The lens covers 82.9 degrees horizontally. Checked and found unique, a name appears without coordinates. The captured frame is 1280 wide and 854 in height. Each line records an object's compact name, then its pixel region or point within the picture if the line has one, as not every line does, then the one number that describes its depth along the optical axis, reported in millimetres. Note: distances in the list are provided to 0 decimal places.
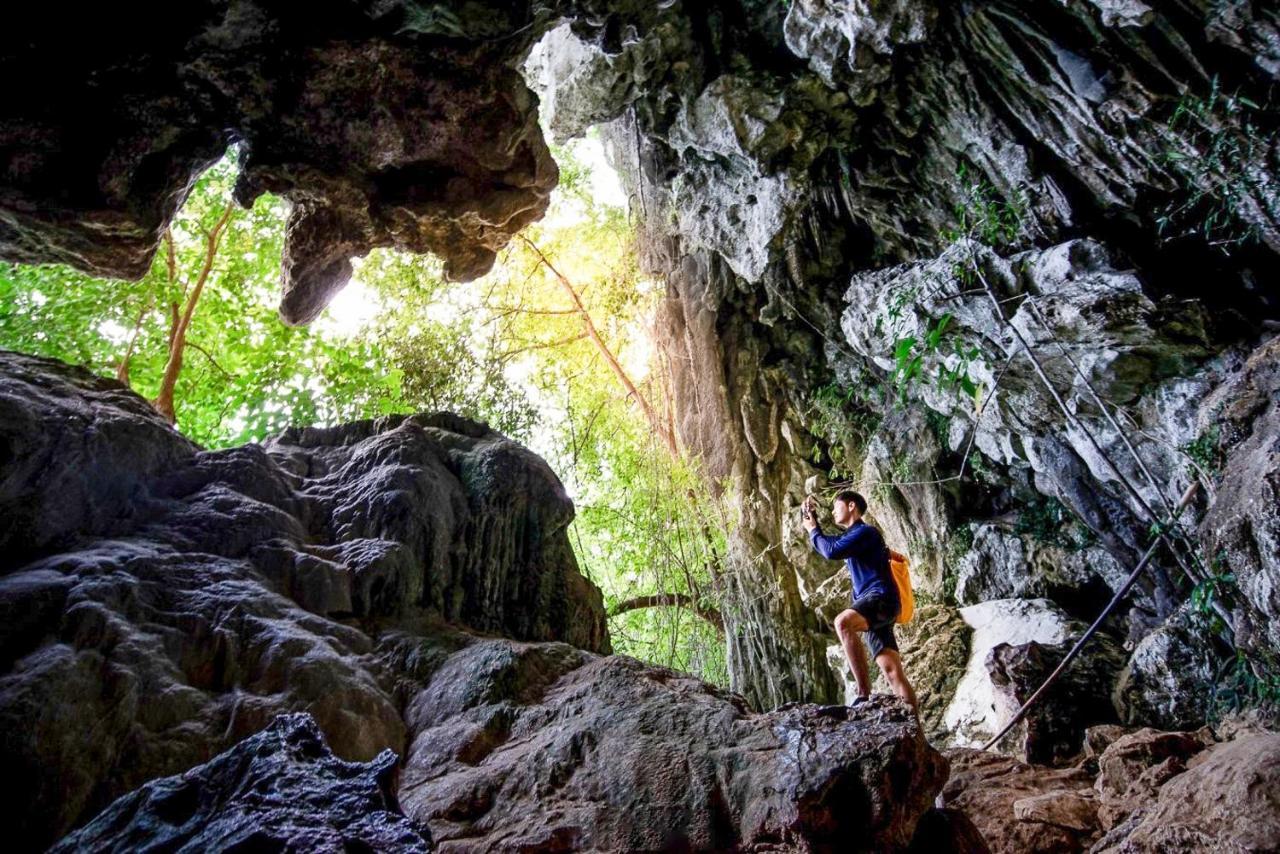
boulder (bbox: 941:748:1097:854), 3834
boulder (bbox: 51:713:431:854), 1823
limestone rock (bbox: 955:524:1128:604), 7707
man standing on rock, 5379
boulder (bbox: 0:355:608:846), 2971
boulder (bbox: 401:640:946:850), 2820
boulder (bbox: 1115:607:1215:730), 5742
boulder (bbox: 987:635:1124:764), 5941
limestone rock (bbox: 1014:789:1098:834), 3930
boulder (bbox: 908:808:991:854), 3109
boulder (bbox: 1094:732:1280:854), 3064
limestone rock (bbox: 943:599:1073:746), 6660
